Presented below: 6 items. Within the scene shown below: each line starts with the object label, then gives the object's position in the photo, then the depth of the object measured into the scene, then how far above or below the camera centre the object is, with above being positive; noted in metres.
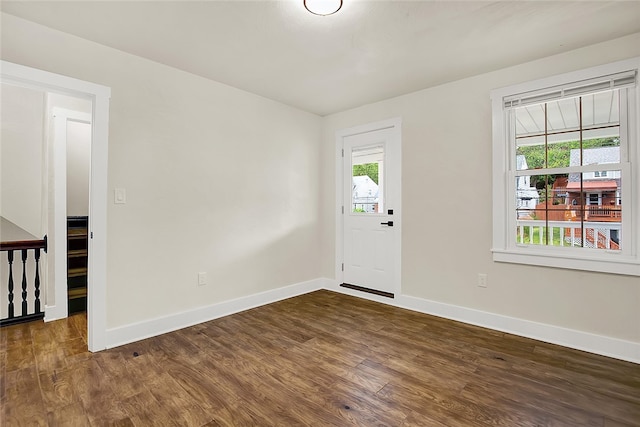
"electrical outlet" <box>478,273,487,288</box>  3.00 -0.64
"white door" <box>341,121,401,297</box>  3.70 +0.06
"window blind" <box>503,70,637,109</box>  2.38 +1.07
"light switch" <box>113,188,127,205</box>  2.57 +0.15
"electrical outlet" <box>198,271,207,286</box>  3.11 -0.66
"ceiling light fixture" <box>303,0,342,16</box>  1.88 +1.31
